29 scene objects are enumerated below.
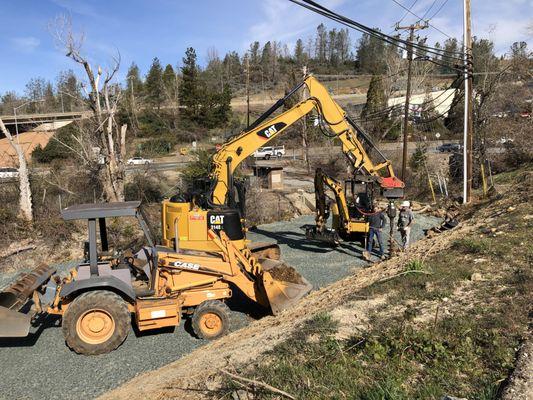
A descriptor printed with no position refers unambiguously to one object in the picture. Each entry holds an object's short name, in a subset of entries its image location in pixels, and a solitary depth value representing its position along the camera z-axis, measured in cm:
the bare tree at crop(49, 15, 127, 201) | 1742
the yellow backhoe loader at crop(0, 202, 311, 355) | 651
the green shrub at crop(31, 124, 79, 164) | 2989
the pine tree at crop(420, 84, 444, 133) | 4971
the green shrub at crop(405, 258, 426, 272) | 736
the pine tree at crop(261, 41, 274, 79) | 9838
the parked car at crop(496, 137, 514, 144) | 2489
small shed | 2402
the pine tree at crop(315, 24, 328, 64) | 12406
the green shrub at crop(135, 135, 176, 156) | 3878
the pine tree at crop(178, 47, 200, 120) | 5503
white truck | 4288
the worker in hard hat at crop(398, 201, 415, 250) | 1227
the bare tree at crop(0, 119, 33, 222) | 1582
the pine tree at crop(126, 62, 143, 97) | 6405
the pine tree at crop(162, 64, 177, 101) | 6492
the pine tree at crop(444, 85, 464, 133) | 4459
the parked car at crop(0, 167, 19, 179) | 1799
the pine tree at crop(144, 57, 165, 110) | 6303
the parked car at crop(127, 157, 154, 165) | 3064
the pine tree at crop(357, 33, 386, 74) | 9975
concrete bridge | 1927
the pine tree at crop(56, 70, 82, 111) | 1819
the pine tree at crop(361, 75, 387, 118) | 4800
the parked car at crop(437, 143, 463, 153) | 3636
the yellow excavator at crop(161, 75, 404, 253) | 846
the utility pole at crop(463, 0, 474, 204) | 1836
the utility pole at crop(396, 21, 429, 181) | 2364
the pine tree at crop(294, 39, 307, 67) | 10293
